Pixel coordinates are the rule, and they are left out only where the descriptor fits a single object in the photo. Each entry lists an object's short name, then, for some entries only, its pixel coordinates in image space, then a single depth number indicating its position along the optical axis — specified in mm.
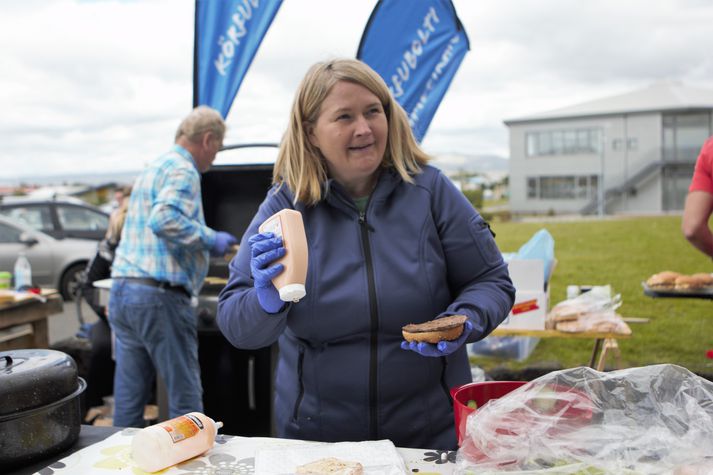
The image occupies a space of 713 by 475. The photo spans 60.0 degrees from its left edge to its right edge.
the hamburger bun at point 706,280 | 3818
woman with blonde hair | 1666
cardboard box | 3609
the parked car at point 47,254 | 9023
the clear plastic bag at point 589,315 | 3545
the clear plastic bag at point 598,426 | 1167
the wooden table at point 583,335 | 3516
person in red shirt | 3500
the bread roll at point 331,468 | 1283
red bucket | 1380
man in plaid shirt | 3291
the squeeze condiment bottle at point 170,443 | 1403
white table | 1425
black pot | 1421
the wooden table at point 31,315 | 4348
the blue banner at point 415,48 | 4512
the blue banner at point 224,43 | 4332
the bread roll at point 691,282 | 3777
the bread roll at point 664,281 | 3844
